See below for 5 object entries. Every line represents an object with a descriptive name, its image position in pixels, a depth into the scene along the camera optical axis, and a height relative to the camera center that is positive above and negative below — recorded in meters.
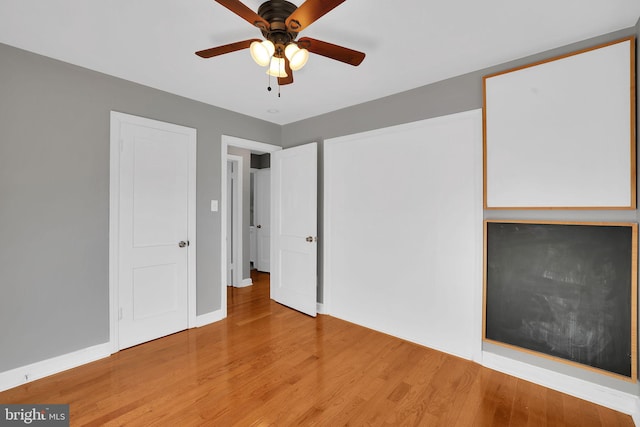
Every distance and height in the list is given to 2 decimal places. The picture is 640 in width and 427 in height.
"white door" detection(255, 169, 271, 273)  5.99 -0.07
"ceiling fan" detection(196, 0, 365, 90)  1.60 +1.01
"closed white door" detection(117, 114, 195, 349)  2.76 -0.15
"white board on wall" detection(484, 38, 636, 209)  1.93 +0.61
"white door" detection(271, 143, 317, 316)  3.65 -0.17
